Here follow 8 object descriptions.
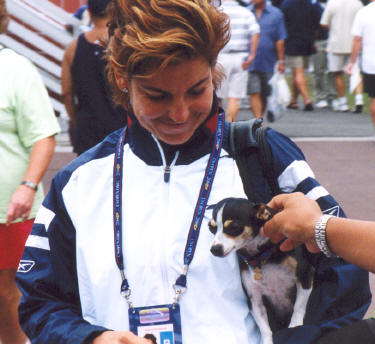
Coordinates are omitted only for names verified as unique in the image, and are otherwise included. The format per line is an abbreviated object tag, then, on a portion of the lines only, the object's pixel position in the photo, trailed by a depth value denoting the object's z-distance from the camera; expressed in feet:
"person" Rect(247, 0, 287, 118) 35.83
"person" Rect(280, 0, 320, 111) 45.52
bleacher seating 40.34
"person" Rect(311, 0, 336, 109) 48.16
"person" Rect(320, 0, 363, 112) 43.47
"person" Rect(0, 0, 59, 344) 12.41
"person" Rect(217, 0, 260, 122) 32.17
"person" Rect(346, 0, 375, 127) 31.68
